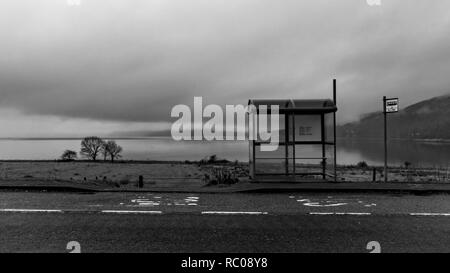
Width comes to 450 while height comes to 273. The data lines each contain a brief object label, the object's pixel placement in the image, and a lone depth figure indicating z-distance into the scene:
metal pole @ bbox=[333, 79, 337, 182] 11.51
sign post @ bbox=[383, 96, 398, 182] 11.02
